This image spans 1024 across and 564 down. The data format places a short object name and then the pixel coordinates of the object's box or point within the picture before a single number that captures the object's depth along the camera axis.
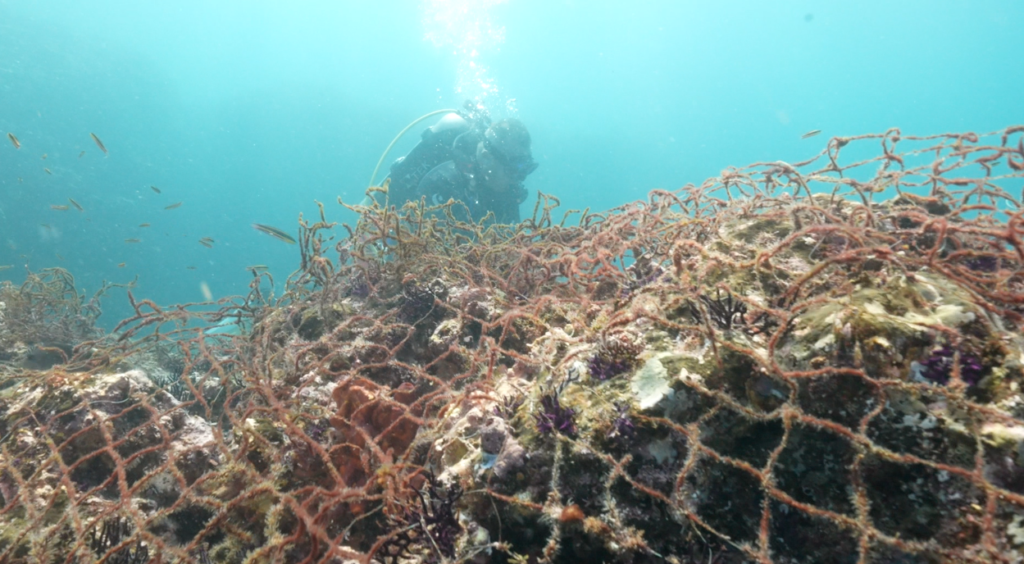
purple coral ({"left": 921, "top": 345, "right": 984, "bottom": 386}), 1.56
